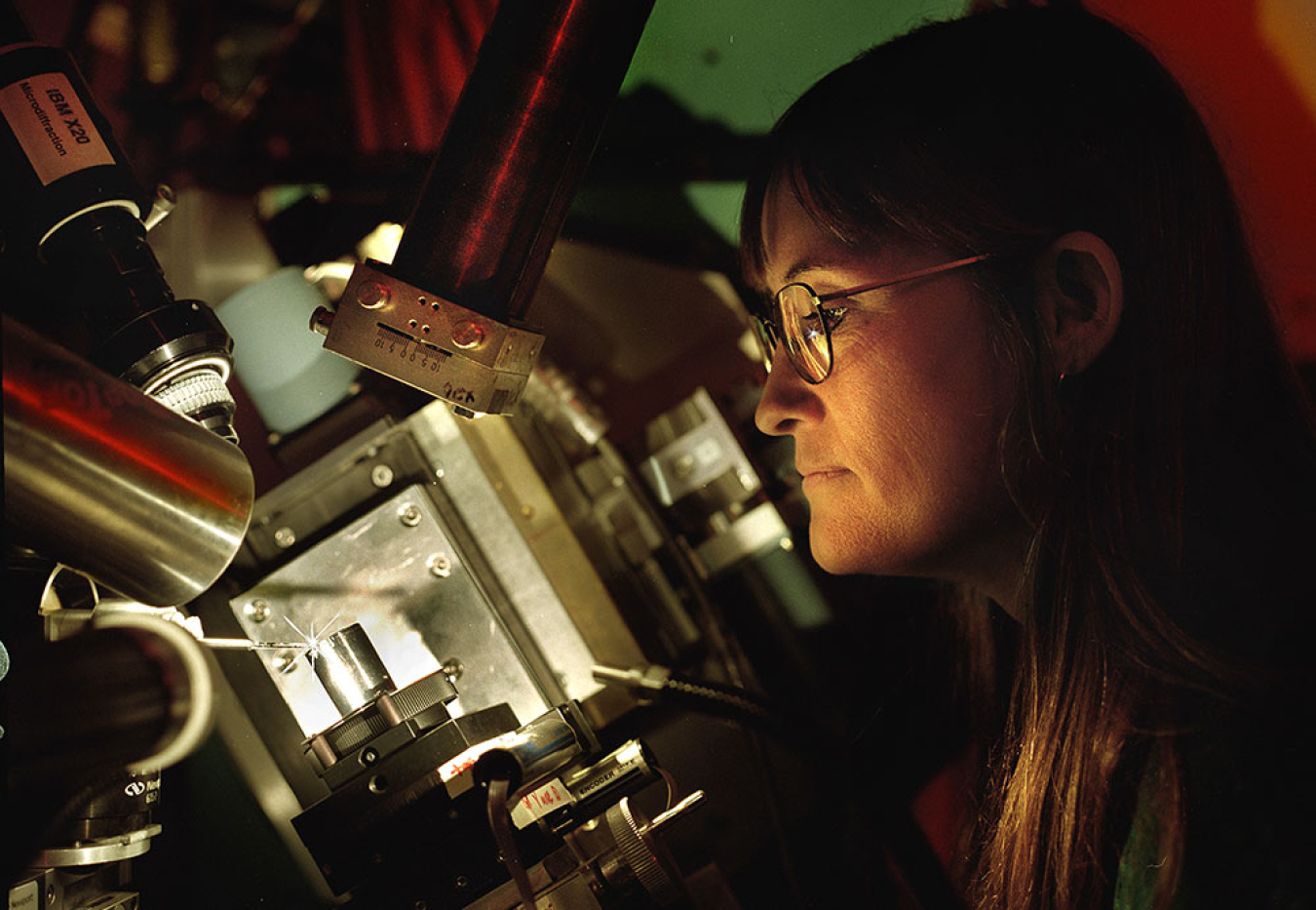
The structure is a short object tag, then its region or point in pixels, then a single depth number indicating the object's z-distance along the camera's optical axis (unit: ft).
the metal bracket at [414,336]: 1.37
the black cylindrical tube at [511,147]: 1.42
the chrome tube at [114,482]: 1.13
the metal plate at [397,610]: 1.59
